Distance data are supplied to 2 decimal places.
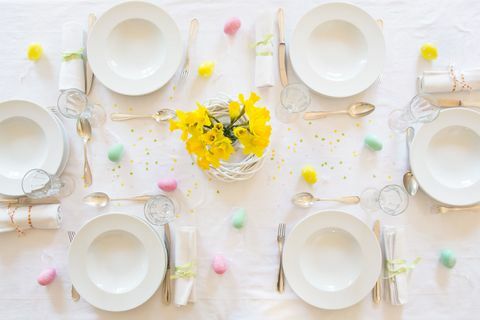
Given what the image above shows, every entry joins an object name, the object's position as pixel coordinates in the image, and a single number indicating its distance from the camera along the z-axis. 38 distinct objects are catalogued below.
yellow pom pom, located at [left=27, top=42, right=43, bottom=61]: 1.31
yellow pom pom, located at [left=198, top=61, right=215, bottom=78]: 1.27
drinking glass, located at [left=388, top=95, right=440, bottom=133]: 1.20
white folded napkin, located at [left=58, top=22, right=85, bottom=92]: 1.27
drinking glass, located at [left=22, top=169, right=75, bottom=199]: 1.20
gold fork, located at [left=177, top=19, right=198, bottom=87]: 1.29
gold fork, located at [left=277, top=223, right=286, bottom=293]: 1.22
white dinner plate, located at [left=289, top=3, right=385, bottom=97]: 1.26
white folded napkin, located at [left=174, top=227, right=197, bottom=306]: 1.19
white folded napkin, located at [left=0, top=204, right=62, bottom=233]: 1.23
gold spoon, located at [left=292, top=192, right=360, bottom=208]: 1.24
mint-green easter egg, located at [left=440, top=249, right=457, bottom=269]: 1.21
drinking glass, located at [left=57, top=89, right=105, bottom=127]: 1.23
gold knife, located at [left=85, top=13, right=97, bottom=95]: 1.30
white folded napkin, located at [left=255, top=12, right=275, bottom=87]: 1.25
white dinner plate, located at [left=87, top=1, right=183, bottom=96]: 1.26
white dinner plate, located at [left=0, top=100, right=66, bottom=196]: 1.24
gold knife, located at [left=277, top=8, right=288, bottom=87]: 1.28
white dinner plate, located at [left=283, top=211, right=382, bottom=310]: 1.19
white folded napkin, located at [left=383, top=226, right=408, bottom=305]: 1.19
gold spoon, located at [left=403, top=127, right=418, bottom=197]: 1.23
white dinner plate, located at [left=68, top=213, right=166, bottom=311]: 1.19
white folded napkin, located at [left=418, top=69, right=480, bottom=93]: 1.26
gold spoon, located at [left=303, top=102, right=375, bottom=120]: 1.27
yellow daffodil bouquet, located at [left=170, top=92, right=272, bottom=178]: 0.91
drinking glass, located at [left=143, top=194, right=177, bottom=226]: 1.19
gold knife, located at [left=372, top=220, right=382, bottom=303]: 1.21
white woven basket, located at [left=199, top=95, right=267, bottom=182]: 1.18
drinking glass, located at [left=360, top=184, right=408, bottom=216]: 1.20
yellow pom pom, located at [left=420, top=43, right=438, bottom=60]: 1.29
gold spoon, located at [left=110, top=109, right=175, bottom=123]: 1.27
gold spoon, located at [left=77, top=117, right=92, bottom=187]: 1.26
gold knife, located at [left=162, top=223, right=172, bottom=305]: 1.22
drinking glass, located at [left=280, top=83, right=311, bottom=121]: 1.24
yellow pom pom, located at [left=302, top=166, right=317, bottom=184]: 1.22
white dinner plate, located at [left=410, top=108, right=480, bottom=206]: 1.22
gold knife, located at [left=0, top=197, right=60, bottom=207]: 1.26
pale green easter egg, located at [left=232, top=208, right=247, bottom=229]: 1.21
